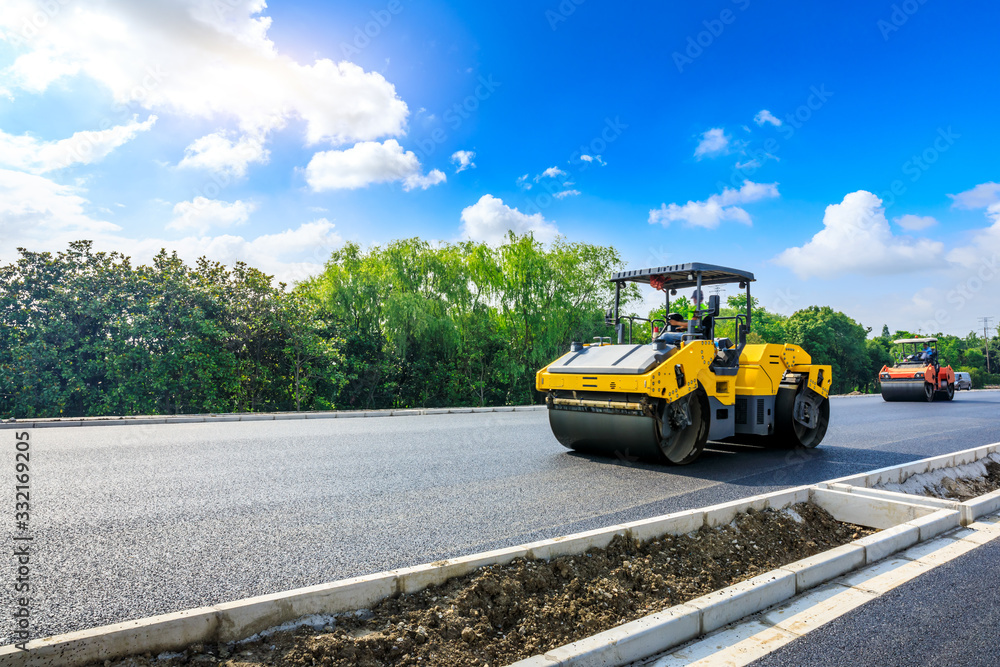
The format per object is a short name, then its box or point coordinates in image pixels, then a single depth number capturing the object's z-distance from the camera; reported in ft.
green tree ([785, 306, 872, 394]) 170.30
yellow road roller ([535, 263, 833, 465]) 21.30
